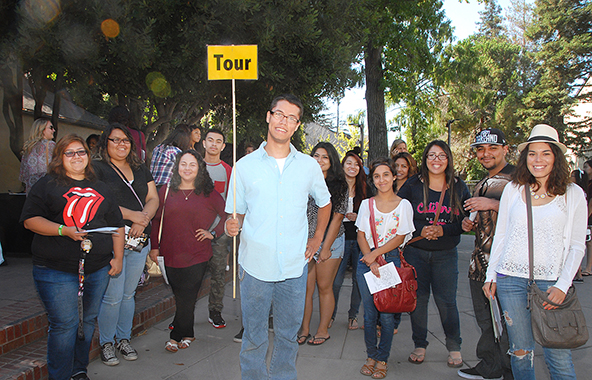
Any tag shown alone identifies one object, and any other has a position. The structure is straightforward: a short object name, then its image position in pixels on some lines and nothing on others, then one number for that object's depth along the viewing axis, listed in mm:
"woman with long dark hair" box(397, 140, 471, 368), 4117
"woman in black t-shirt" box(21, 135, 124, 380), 3293
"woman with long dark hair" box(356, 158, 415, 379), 4004
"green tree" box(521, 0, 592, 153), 36500
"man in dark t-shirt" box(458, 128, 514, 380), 3768
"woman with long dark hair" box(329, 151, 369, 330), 5273
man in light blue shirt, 3051
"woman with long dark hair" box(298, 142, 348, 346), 4547
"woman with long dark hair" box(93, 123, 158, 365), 4121
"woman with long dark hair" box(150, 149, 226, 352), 4469
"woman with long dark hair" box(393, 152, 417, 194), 6109
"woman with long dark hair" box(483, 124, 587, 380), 2936
